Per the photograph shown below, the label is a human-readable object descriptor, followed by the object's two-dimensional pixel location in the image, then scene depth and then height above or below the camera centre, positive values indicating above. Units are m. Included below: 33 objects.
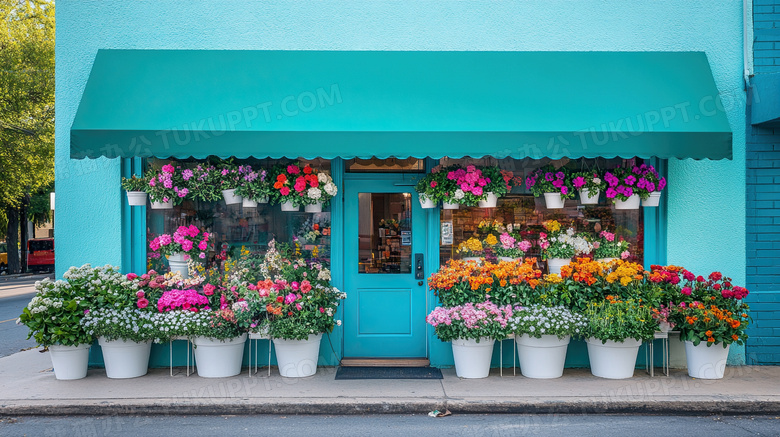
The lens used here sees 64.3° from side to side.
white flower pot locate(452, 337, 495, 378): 6.80 -1.57
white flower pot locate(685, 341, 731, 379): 6.73 -1.61
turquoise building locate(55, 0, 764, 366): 6.50 +1.15
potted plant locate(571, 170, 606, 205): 7.25 +0.35
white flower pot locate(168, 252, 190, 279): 7.34 -0.56
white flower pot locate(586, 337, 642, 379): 6.74 -1.58
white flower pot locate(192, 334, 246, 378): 6.82 -1.55
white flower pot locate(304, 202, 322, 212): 7.32 +0.10
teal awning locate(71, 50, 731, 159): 6.46 +1.19
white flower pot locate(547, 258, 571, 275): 7.34 -0.59
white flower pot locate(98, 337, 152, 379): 6.77 -1.55
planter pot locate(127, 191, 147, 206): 7.18 +0.22
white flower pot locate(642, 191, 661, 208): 7.26 +0.15
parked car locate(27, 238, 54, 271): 28.47 -1.69
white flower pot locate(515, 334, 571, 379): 6.79 -1.56
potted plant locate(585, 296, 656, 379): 6.54 -1.28
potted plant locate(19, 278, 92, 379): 6.57 -1.15
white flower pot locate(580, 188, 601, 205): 7.29 +0.20
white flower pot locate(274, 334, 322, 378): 6.82 -1.56
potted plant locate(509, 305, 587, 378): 6.61 -1.32
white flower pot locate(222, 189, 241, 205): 7.25 +0.22
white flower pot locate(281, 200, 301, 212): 7.27 +0.10
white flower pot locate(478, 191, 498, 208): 7.27 +0.15
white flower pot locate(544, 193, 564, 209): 7.34 +0.16
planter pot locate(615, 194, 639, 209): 7.23 +0.12
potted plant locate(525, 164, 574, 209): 7.29 +0.35
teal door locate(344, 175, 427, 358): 7.64 -0.67
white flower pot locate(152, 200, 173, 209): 7.21 +0.13
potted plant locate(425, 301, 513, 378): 6.62 -1.25
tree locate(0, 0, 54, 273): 20.19 +4.04
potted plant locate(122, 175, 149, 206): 7.17 +0.33
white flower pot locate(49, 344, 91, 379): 6.71 -1.56
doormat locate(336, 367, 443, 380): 7.00 -1.82
